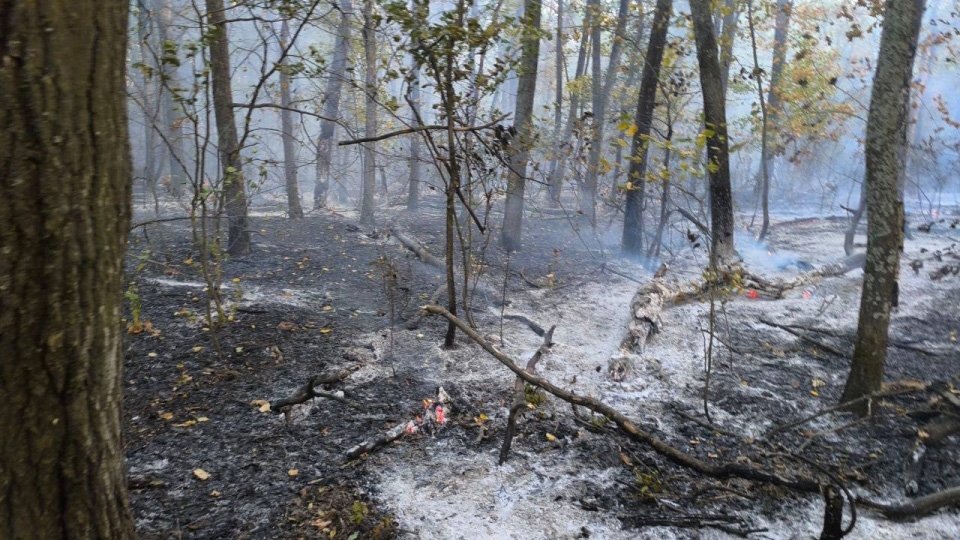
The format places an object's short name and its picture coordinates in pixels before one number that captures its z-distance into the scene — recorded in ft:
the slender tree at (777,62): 41.04
